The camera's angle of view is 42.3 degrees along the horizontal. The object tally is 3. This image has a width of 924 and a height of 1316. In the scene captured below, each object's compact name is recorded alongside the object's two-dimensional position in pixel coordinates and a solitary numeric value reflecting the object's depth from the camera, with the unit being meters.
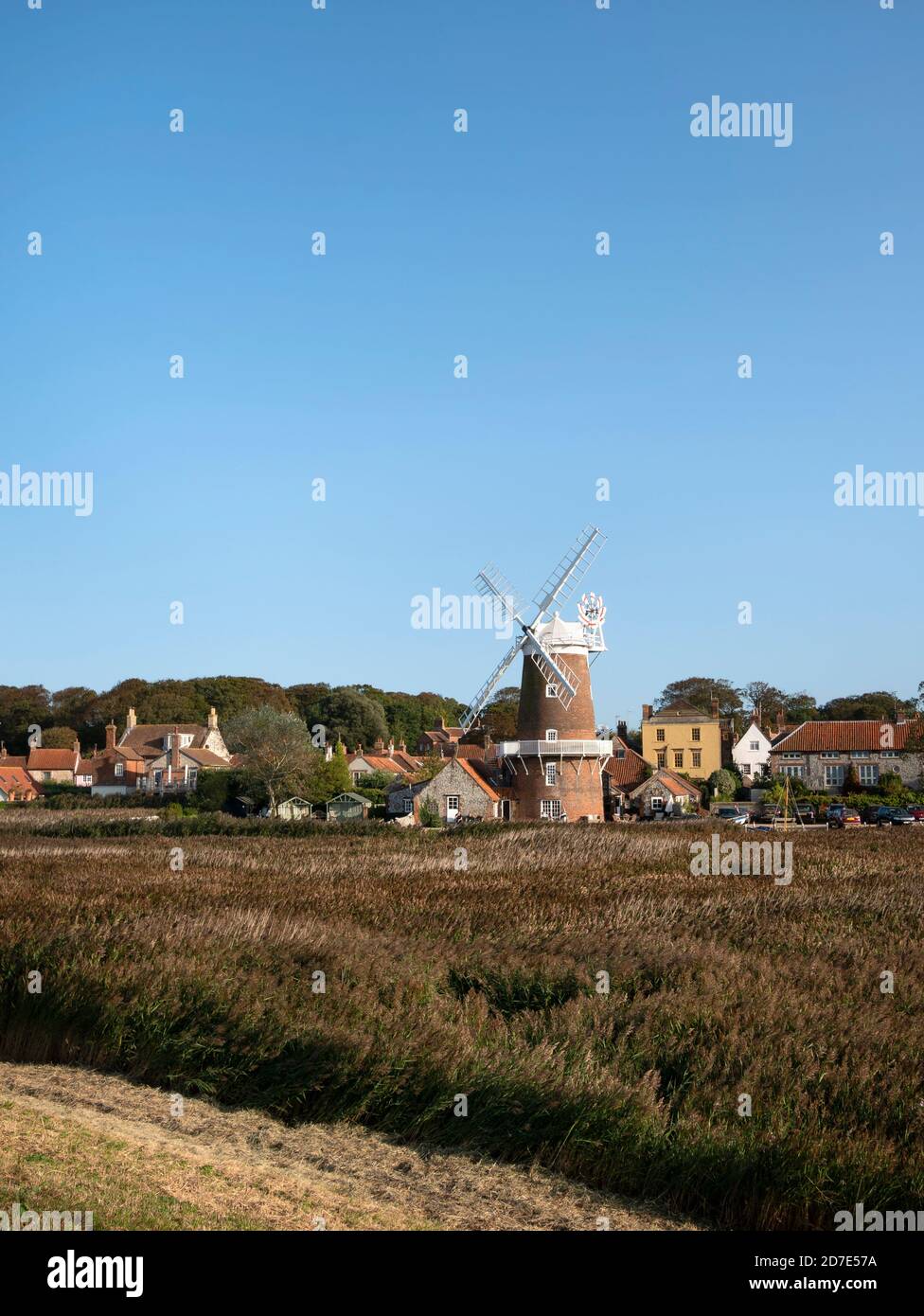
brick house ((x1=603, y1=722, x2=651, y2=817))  70.94
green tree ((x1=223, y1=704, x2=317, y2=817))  70.81
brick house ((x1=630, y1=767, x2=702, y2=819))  70.06
